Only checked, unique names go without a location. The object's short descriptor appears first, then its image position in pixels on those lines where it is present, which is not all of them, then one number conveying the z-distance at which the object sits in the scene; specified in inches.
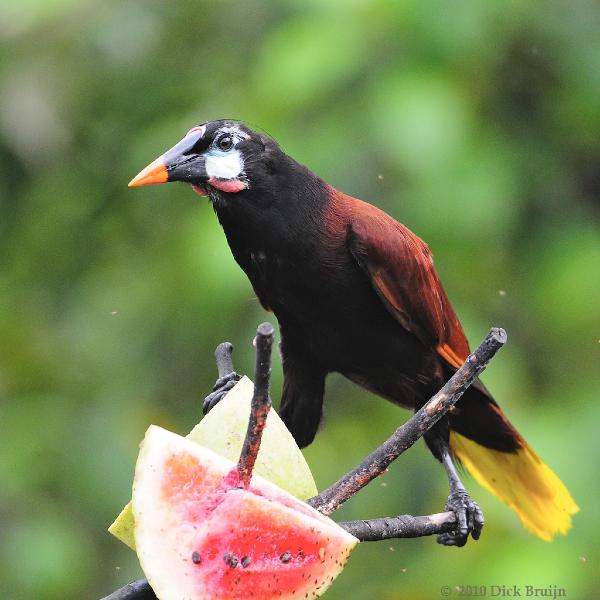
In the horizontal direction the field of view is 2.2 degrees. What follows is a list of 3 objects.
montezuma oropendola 376.4
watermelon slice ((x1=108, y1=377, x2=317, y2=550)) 367.8
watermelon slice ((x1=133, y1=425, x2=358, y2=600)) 365.5
